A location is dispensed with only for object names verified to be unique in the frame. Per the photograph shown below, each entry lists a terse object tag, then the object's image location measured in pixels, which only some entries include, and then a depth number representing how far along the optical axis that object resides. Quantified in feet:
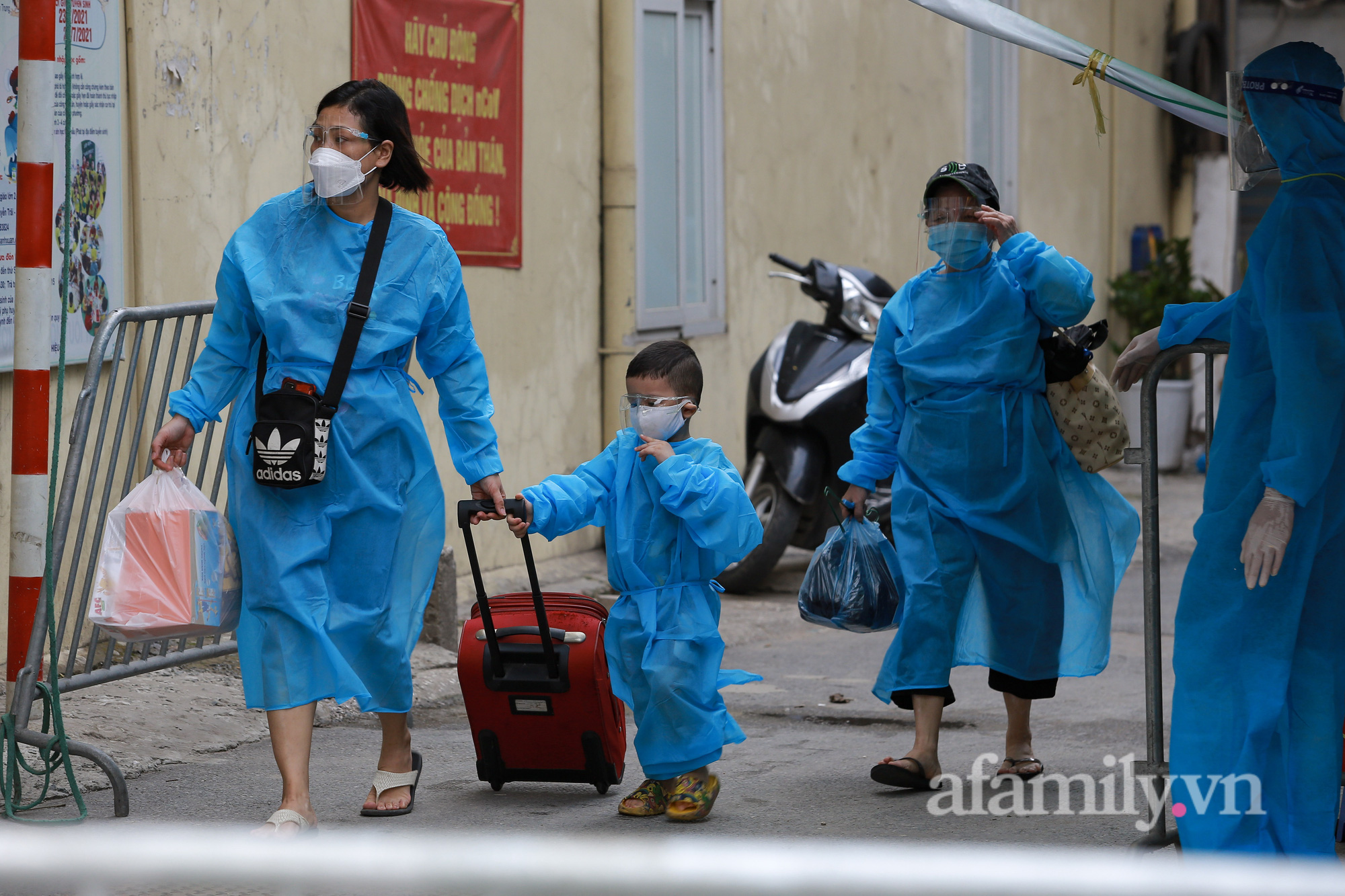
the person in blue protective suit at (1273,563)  19.77
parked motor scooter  49.44
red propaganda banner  44.45
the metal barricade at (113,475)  26.02
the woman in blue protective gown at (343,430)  24.36
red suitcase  26.25
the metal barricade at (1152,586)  22.38
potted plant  83.87
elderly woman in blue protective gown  27.86
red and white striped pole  24.72
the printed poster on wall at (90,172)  33.55
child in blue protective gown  25.18
